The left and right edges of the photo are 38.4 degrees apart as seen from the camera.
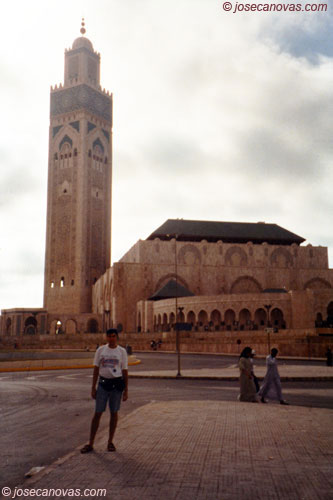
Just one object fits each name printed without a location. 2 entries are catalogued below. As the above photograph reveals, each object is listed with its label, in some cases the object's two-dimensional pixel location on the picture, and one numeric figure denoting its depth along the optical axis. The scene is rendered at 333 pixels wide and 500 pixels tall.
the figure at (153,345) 44.94
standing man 6.16
